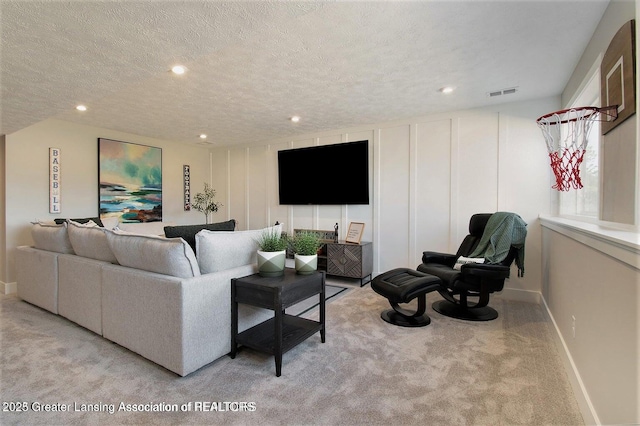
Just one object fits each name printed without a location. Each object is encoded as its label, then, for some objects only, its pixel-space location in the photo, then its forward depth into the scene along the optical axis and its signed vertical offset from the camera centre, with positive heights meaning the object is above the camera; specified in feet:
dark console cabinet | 14.23 -2.46
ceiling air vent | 10.72 +4.39
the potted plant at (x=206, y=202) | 20.30 +0.55
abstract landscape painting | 15.83 +1.66
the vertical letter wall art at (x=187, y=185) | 19.88 +1.70
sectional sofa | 6.45 -2.00
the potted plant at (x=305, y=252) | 7.87 -1.17
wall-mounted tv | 15.51 +2.01
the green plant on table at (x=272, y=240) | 7.63 -0.81
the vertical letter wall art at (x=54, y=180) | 13.97 +1.43
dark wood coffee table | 6.50 -2.20
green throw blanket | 10.06 -0.99
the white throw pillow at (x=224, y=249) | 7.10 -1.00
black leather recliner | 9.52 -2.27
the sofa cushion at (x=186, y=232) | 8.00 -0.61
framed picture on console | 15.13 -1.17
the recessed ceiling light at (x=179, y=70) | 8.62 +4.20
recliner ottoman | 8.93 -2.52
